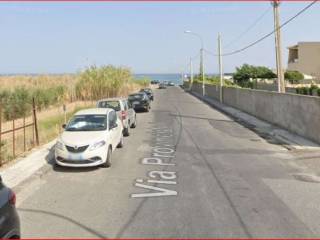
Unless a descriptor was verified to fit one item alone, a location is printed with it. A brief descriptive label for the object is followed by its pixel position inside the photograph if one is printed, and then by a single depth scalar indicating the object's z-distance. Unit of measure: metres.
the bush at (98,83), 37.22
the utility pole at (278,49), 19.20
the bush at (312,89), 30.78
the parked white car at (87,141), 9.44
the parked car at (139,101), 27.02
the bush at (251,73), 74.68
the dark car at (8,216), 4.00
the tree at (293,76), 56.72
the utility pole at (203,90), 50.04
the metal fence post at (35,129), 12.38
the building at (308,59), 68.12
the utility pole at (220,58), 35.94
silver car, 15.20
